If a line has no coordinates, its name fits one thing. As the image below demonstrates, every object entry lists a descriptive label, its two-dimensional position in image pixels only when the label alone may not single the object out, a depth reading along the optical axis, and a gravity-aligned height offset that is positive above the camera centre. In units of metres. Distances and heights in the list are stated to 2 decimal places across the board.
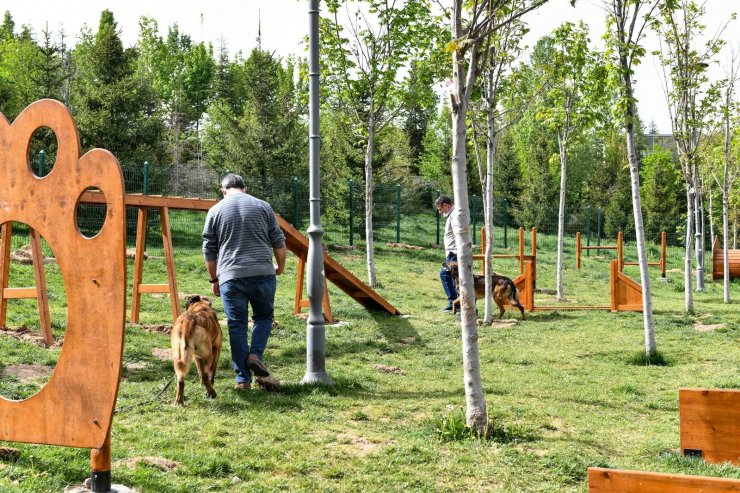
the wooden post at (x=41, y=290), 9.19 -0.67
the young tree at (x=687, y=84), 15.23 +2.83
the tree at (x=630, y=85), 9.91 +1.86
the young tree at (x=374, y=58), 19.06 +4.33
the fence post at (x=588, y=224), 33.94 +0.24
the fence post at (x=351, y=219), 26.28 +0.43
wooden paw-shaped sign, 4.13 -0.33
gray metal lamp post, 7.98 -0.07
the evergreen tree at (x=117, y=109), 25.53 +4.18
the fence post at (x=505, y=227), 31.52 +0.13
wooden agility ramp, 10.23 -0.27
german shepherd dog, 14.14 -1.06
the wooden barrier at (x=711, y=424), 5.23 -1.33
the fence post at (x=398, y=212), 28.20 +0.70
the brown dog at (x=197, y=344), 6.74 -0.99
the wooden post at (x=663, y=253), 23.52 -0.77
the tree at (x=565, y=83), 15.14 +3.29
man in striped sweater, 7.36 -0.34
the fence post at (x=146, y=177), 21.97 +1.59
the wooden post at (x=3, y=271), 9.70 -0.46
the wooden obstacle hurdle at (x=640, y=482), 3.48 -1.15
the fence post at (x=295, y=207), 25.44 +0.81
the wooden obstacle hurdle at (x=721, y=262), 24.11 -1.07
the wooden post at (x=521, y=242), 16.52 -0.26
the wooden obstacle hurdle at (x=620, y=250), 18.17 -0.54
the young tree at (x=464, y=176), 6.09 +0.44
